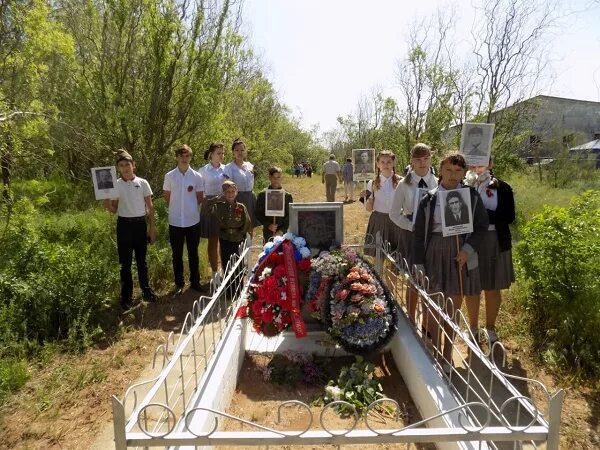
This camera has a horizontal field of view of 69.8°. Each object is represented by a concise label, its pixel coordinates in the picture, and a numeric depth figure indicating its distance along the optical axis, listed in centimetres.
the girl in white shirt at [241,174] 548
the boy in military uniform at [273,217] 518
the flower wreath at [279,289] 409
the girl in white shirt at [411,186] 384
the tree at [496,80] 981
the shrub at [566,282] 368
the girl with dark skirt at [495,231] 369
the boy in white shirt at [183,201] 507
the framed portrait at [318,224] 455
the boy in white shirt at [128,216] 471
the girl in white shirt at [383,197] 452
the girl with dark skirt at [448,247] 334
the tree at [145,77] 711
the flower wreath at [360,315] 359
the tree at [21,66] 428
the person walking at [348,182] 1531
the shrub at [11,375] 330
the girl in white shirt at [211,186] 539
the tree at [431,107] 1127
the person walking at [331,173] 1393
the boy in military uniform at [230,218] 511
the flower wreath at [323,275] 394
